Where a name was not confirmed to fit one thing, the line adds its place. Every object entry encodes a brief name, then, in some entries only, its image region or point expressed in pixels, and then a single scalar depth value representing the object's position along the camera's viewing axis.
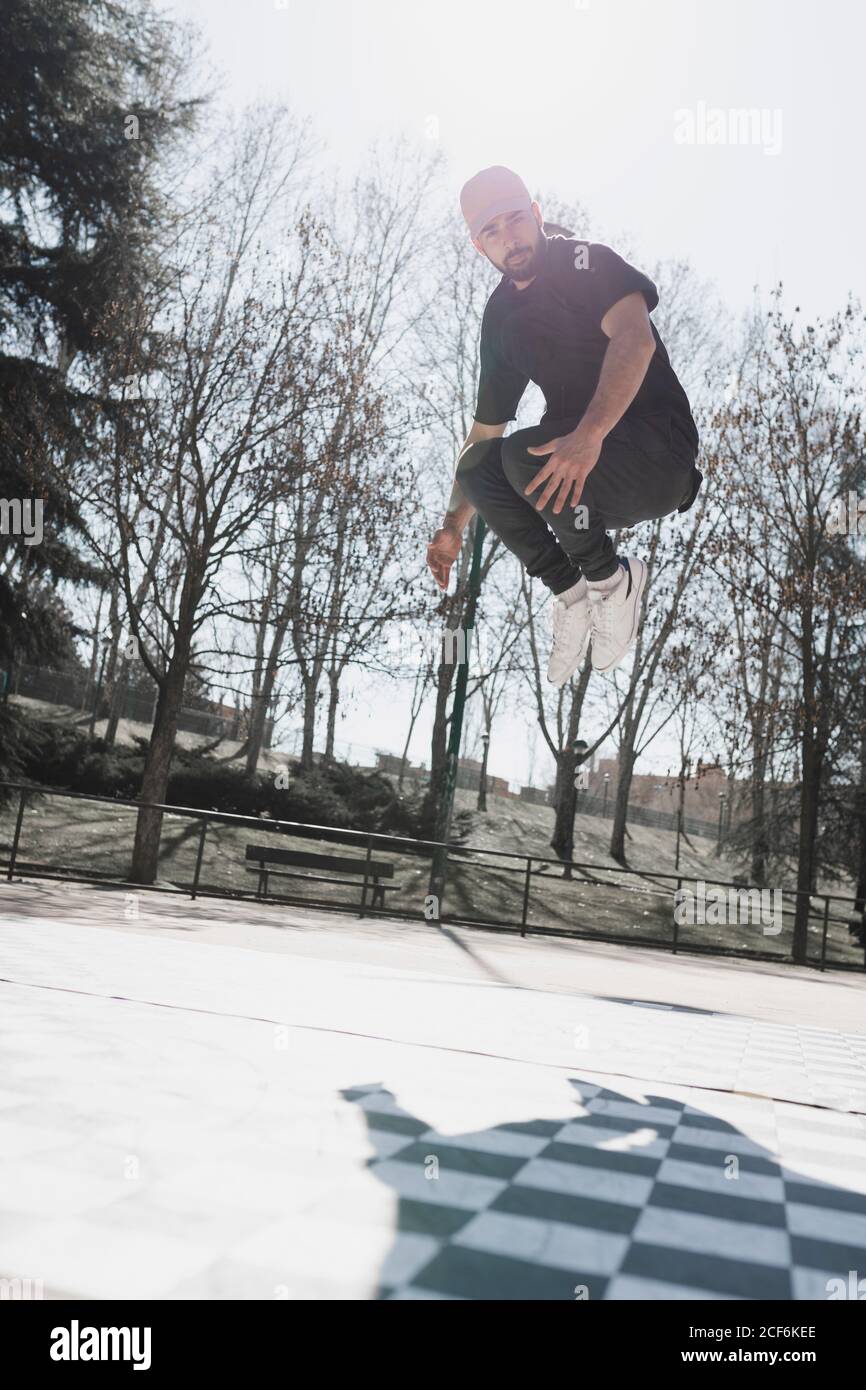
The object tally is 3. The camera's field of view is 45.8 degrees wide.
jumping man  2.78
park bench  13.16
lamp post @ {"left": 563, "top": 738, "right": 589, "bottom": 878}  22.74
